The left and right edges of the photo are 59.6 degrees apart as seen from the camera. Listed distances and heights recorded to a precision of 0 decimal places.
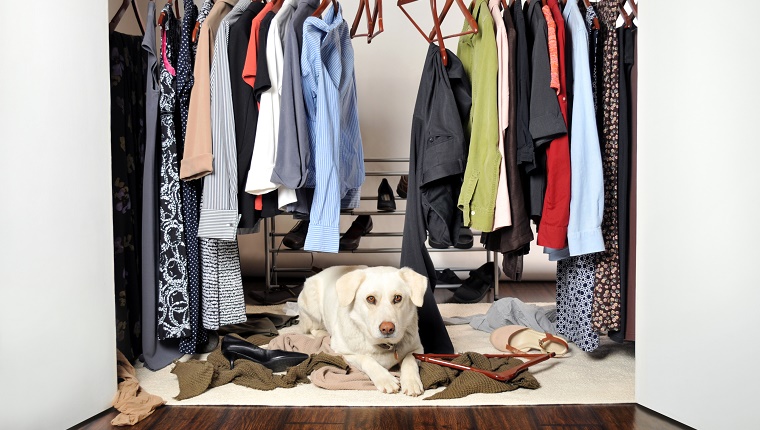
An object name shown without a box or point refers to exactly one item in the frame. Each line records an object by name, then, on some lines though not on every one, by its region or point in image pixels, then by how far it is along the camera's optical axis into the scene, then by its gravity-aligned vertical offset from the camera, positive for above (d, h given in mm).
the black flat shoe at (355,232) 4738 -231
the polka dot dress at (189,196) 2756 +18
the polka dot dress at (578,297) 2865 -432
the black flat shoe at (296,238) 4719 -269
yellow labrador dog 2502 -487
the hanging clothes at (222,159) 2686 +167
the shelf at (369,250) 4845 -375
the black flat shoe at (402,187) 4785 +96
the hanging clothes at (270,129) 2693 +292
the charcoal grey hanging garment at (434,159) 2791 +176
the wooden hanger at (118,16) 2717 +765
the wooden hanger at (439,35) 2806 +695
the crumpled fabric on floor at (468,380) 2463 -685
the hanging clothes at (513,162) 2705 +155
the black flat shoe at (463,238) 2930 -167
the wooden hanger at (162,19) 2748 +752
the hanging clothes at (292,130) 2660 +287
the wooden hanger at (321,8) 2787 +812
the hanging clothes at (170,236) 2750 -149
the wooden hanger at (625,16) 2742 +767
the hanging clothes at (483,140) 2695 +246
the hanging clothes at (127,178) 2697 +94
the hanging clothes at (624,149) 2703 +211
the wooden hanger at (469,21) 2742 +756
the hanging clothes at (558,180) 2633 +80
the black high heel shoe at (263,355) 2770 -655
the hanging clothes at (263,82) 2674 +477
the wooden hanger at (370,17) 2985 +867
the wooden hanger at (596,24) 2752 +731
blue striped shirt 2730 +334
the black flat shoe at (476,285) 4449 -589
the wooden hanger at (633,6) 2797 +823
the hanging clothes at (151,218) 2758 -74
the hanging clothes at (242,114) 2762 +360
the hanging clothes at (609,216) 2727 -66
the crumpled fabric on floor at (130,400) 2221 -709
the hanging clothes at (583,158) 2598 +167
